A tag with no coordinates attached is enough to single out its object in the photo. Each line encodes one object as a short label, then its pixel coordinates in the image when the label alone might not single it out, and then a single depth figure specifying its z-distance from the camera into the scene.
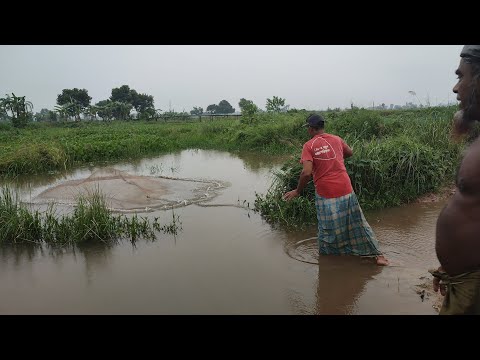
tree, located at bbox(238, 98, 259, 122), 20.18
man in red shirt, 4.13
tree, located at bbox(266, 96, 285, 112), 25.70
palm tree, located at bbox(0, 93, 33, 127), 28.42
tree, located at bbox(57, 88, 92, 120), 41.00
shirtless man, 1.78
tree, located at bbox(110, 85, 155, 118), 44.97
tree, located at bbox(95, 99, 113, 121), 37.62
